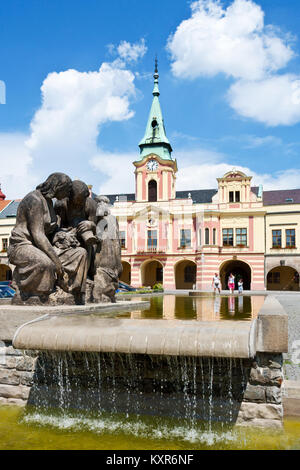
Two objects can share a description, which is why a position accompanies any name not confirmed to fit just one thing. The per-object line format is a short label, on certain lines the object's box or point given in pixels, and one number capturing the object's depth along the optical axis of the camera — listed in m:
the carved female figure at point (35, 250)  5.82
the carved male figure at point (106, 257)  7.66
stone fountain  4.07
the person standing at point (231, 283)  29.86
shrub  28.46
